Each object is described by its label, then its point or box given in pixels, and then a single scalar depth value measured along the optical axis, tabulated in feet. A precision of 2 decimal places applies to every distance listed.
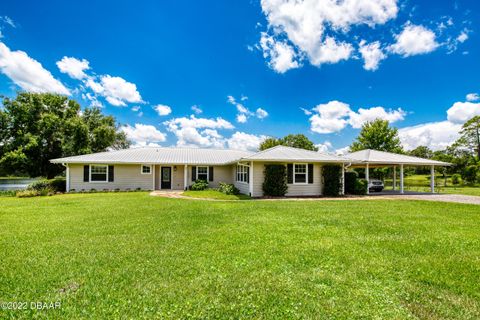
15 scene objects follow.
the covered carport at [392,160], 58.23
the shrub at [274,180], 50.60
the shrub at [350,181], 58.20
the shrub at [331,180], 53.47
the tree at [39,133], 80.48
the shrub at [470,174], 94.84
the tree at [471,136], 119.82
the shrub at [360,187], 57.35
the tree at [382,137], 120.06
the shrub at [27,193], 51.13
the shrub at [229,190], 54.61
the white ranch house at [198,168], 52.49
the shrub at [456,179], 100.94
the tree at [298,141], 167.02
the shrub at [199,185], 63.41
